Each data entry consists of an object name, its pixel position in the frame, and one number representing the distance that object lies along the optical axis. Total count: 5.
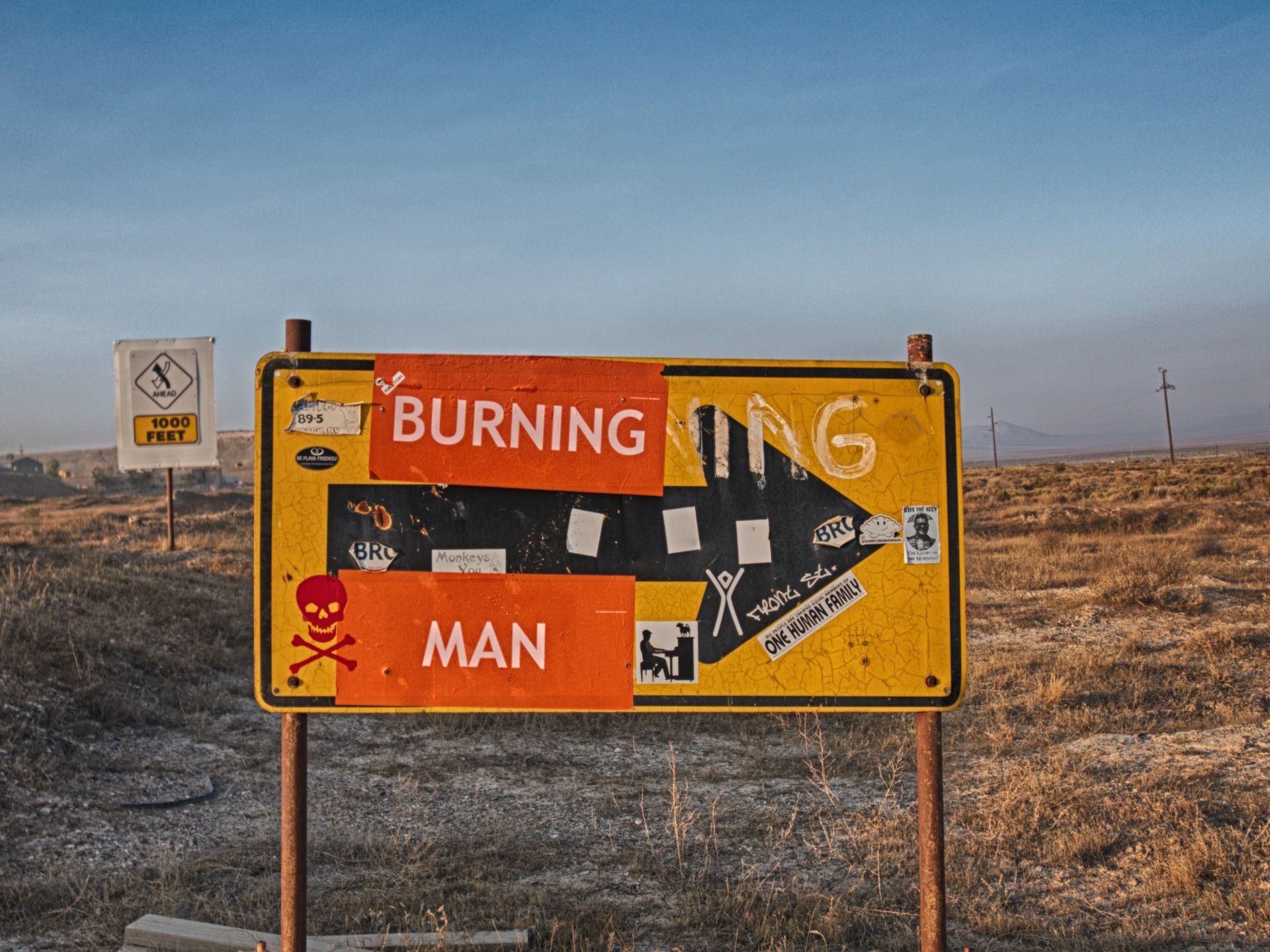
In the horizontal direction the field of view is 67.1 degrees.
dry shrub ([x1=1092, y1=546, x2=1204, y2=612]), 11.61
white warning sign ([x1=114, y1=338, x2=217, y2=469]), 14.66
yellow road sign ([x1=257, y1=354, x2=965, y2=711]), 2.68
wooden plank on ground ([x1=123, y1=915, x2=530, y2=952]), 3.46
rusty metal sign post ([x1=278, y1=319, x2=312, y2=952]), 2.59
